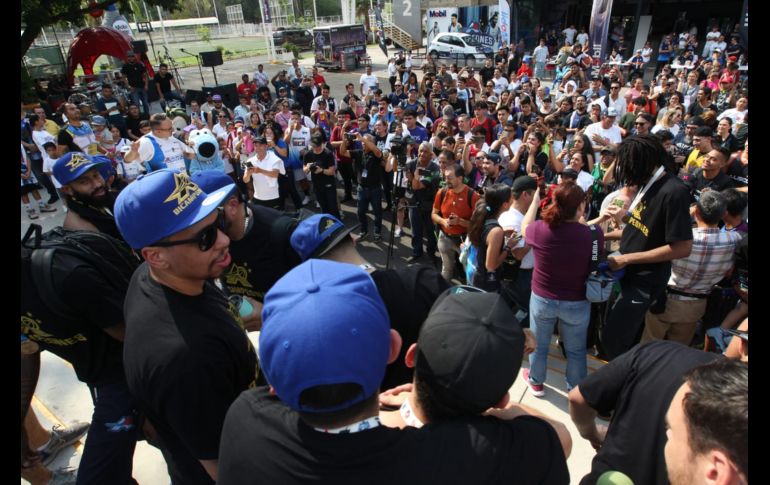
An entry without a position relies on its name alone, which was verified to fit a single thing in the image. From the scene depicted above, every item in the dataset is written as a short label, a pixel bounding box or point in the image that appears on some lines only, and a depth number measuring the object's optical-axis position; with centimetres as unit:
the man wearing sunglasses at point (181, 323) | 151
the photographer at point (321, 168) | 665
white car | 2391
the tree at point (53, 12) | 1443
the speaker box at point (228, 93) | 1390
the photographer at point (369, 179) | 654
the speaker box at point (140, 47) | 2100
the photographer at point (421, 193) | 565
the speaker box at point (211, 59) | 1708
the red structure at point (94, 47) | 1789
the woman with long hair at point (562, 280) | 291
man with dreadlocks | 282
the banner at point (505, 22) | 2152
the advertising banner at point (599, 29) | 1502
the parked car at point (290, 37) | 3550
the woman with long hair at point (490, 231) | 362
